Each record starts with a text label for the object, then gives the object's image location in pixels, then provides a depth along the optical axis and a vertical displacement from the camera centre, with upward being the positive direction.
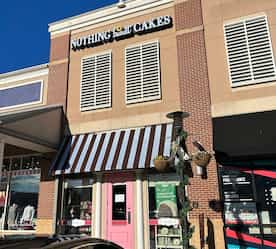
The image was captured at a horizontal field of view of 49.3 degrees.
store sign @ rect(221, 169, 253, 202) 8.53 +0.63
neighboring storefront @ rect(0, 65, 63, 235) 9.75 +2.26
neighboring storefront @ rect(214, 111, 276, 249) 8.16 +0.77
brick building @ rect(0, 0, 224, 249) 9.37 +2.88
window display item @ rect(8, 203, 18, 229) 11.64 -0.14
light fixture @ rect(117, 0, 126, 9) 11.75 +7.76
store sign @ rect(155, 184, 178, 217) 9.30 +0.29
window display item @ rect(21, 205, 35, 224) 11.39 -0.08
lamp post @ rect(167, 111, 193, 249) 7.13 +1.15
